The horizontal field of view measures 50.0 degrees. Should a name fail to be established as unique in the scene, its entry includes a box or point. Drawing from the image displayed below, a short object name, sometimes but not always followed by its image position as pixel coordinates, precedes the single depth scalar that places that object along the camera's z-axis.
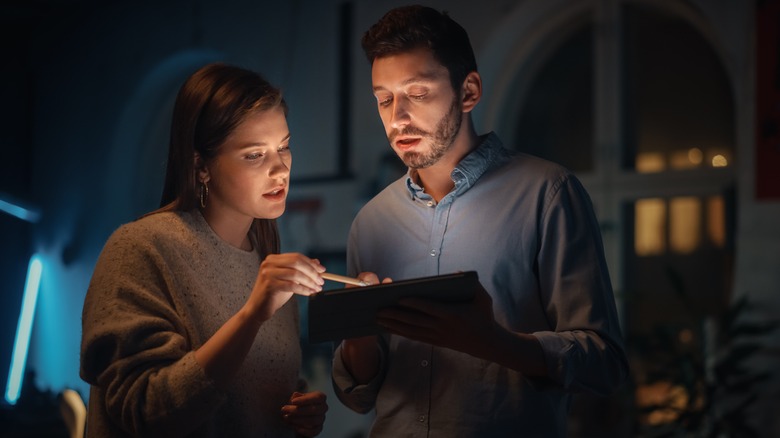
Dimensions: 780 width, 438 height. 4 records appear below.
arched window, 4.60
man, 1.62
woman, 1.58
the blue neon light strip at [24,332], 6.44
